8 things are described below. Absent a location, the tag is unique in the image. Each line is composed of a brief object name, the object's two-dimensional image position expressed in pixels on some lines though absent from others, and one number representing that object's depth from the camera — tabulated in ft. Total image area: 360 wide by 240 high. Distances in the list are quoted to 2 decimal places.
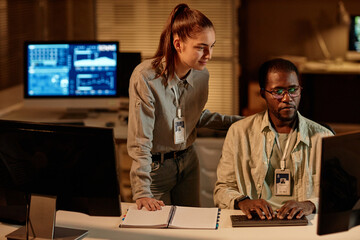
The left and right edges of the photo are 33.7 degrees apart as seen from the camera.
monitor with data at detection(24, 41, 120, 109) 13.99
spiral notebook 7.63
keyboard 7.57
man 8.32
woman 8.41
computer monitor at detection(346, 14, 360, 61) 20.70
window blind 17.65
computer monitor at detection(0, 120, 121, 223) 6.93
